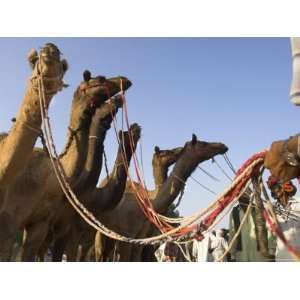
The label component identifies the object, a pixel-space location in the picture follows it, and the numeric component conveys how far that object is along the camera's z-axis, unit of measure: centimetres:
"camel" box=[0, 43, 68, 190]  484
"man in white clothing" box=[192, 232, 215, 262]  1129
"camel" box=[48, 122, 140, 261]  774
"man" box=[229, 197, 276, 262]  609
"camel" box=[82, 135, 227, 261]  996
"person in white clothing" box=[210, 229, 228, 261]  1121
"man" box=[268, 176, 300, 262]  408
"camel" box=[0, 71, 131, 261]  552
